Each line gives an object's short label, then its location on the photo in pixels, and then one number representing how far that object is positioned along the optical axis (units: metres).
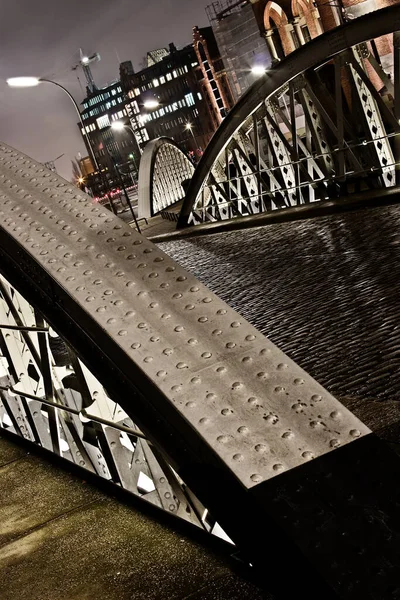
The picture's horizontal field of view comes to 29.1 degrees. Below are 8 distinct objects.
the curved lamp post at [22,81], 26.49
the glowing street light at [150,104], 36.25
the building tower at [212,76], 108.50
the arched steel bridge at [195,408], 2.26
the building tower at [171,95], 150.12
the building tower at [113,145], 178.88
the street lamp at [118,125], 35.16
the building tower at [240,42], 73.06
